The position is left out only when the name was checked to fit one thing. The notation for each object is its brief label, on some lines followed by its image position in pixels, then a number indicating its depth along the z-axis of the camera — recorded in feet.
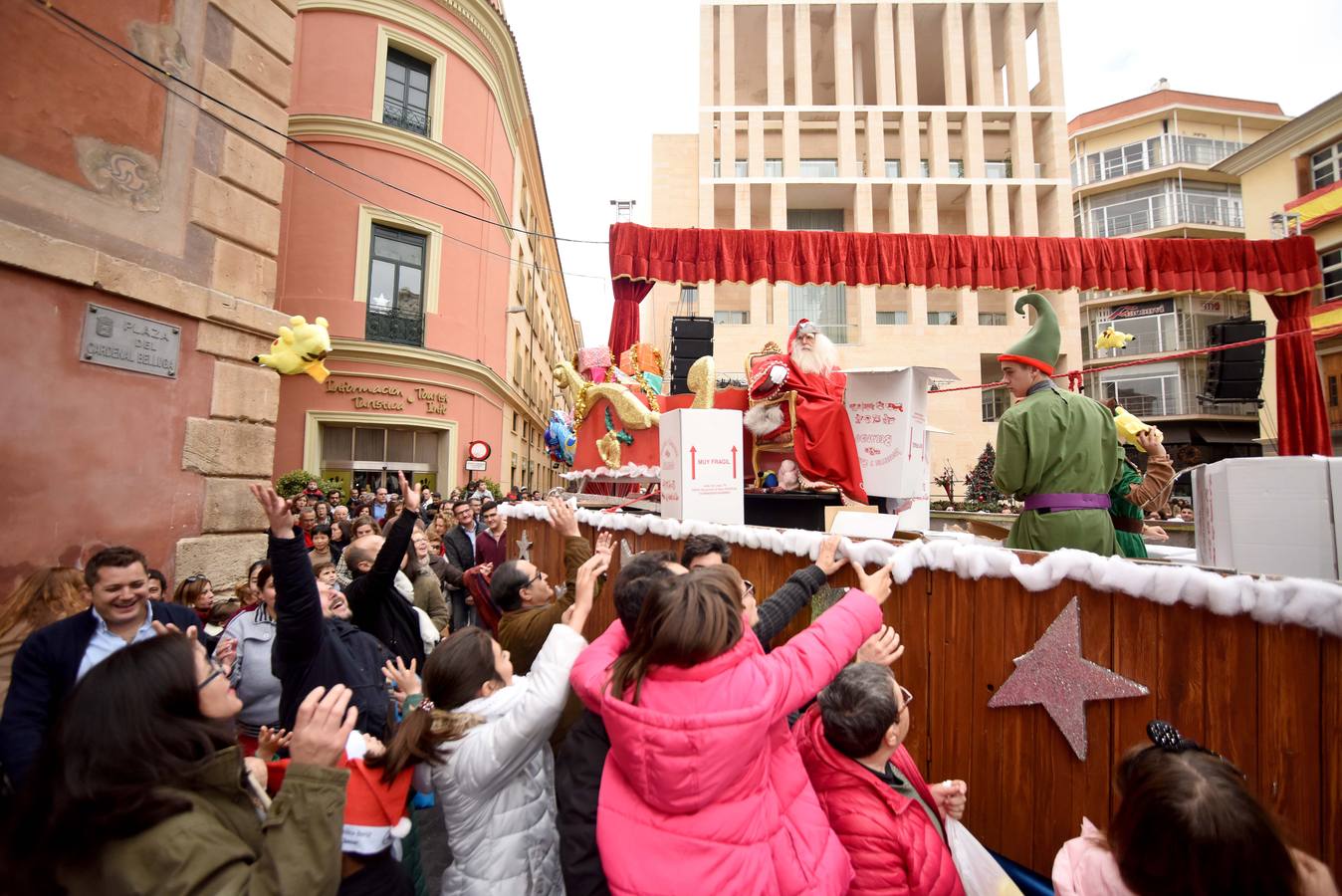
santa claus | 15.48
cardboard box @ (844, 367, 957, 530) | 15.92
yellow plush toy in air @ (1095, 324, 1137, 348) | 23.98
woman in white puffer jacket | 5.72
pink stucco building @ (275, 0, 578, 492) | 40.88
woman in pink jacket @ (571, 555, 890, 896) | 4.50
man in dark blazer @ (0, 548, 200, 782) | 6.88
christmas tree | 52.65
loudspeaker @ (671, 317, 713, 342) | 31.42
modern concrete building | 77.05
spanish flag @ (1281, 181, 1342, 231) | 60.23
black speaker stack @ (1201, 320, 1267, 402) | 33.96
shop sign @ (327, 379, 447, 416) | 41.34
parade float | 4.43
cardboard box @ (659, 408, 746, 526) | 11.76
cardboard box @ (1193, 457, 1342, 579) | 5.28
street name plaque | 14.35
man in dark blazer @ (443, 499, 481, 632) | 19.38
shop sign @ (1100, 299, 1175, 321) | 84.99
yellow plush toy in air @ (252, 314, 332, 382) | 8.87
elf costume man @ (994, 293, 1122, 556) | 8.73
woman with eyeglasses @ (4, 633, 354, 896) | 3.63
